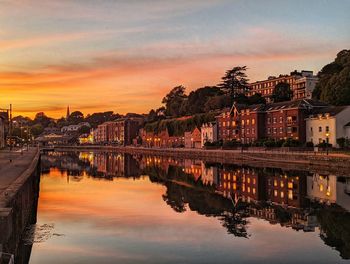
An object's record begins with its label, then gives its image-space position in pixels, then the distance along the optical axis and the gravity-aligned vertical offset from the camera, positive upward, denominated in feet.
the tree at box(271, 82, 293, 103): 425.69 +44.04
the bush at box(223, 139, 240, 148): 353.63 -3.84
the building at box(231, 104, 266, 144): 334.85 +13.32
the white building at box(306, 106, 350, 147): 260.62 +8.44
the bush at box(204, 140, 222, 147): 376.58 -4.03
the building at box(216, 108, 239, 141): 370.04 +10.77
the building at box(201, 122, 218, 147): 404.98 +5.91
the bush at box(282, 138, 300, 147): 271.49 -2.51
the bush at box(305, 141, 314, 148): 262.55 -3.63
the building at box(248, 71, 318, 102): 510.99 +68.41
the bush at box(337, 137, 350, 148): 243.97 -1.85
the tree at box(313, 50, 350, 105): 294.46 +37.96
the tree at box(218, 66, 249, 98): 438.81 +55.80
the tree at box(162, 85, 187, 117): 576.61 +51.65
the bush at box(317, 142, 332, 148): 250.37 -3.52
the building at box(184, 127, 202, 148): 444.27 +0.31
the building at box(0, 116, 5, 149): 388.16 +7.22
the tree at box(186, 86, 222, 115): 522.06 +48.47
